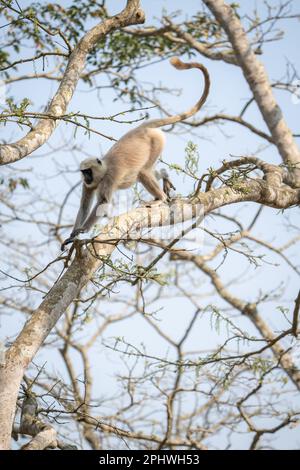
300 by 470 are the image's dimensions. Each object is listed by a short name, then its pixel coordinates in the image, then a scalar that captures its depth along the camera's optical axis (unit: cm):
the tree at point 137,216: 615
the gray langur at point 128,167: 975
